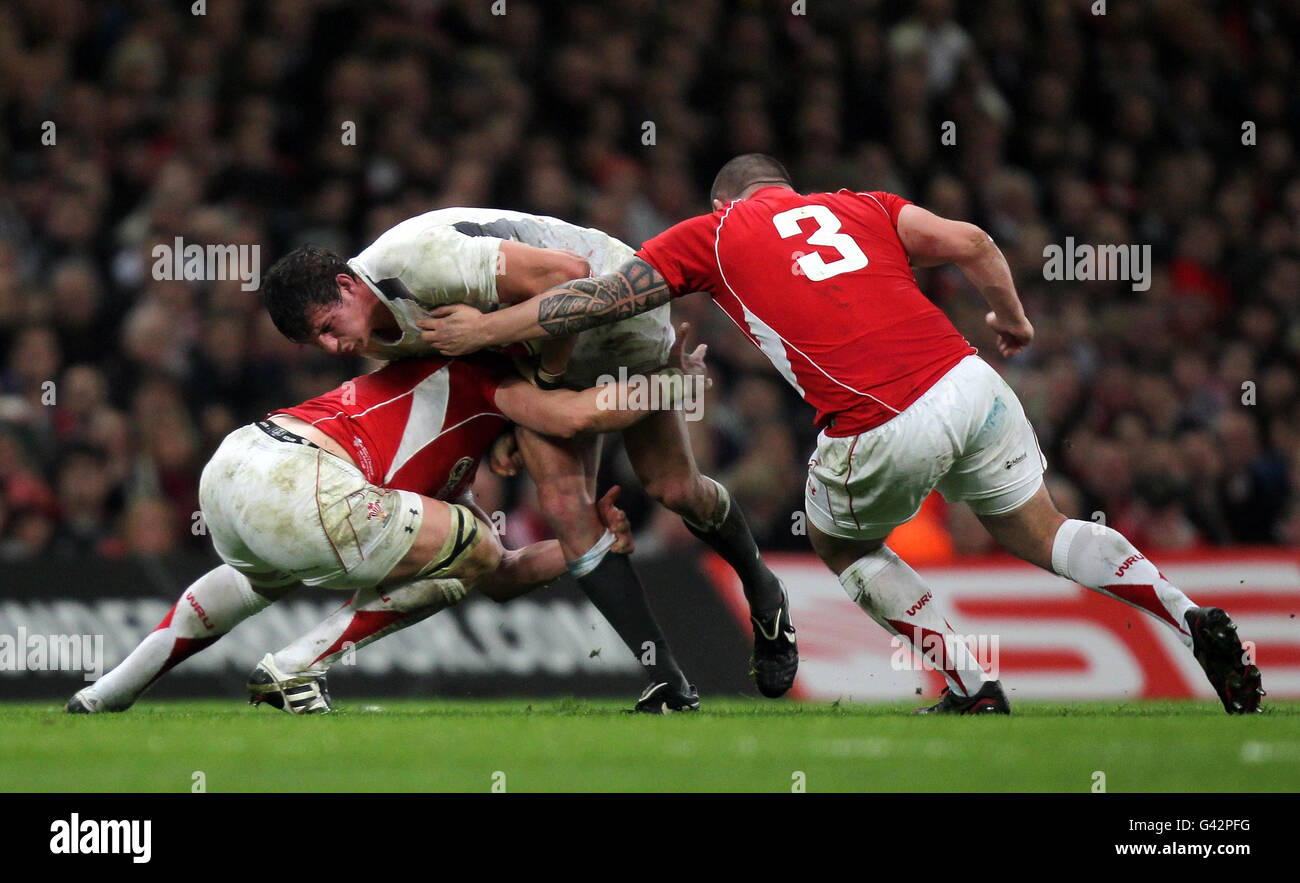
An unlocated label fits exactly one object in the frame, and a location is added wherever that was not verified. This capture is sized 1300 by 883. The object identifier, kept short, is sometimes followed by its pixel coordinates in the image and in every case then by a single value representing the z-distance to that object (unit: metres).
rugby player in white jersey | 11.23
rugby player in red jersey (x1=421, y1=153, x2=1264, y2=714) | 10.67
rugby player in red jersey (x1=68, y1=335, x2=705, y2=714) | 11.02
